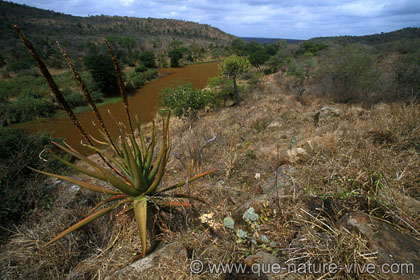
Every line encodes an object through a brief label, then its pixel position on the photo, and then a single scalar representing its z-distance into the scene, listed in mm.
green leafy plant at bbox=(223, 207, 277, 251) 1613
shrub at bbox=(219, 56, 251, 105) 11914
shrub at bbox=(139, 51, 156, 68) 37219
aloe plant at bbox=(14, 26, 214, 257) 1369
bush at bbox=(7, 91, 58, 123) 13586
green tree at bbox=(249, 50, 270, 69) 27844
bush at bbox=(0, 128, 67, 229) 2469
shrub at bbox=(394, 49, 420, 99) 6804
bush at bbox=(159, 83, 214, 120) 11086
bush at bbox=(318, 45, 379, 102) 8617
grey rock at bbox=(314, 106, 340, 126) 5373
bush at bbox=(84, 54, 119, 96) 20250
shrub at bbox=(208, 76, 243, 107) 14941
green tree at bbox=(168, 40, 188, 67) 41906
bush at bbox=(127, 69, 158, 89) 24366
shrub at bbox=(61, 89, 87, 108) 16078
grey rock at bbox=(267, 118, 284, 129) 6166
